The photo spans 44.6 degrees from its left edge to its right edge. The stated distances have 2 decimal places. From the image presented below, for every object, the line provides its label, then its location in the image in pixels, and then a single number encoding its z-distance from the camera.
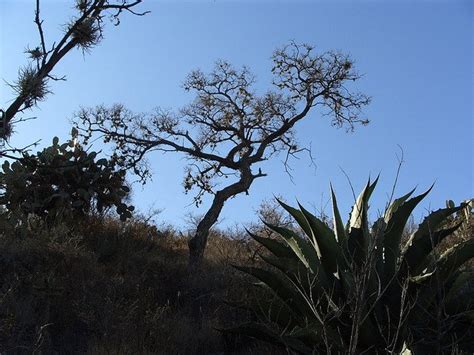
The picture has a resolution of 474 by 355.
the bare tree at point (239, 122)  13.24
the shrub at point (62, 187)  10.15
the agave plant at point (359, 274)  4.50
